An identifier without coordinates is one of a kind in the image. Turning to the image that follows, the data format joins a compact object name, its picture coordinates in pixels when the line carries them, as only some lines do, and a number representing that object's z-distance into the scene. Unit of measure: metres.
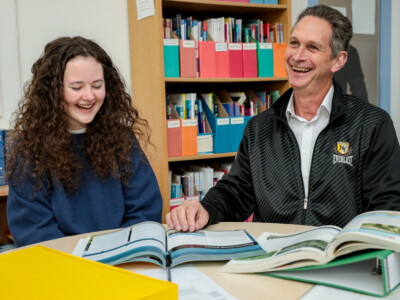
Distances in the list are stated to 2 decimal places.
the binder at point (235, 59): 2.80
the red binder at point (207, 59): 2.70
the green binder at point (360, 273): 0.72
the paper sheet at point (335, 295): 0.73
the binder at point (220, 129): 2.77
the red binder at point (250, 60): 2.85
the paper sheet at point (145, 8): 2.50
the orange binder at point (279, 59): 2.97
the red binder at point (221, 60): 2.75
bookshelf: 2.52
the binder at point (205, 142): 2.75
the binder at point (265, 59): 2.91
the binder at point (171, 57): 2.55
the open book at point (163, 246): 0.89
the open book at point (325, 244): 0.73
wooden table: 0.77
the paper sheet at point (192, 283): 0.77
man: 1.44
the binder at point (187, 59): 2.62
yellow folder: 0.59
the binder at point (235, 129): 2.82
